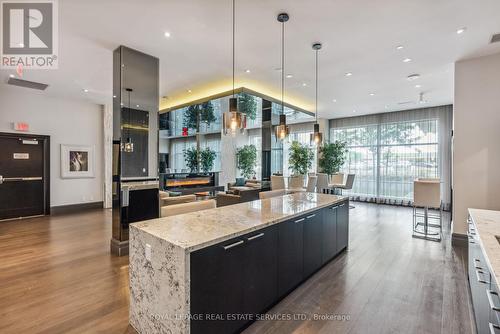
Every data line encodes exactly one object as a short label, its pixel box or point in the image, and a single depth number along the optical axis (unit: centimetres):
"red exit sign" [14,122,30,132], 635
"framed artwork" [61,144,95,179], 712
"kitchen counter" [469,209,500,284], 144
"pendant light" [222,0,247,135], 300
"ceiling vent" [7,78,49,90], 547
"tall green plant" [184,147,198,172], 1143
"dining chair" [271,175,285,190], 731
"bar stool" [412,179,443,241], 476
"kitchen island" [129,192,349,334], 170
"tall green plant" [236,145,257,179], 1095
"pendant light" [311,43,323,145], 457
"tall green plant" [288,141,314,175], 857
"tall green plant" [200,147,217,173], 1141
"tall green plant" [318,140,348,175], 863
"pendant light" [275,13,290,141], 353
